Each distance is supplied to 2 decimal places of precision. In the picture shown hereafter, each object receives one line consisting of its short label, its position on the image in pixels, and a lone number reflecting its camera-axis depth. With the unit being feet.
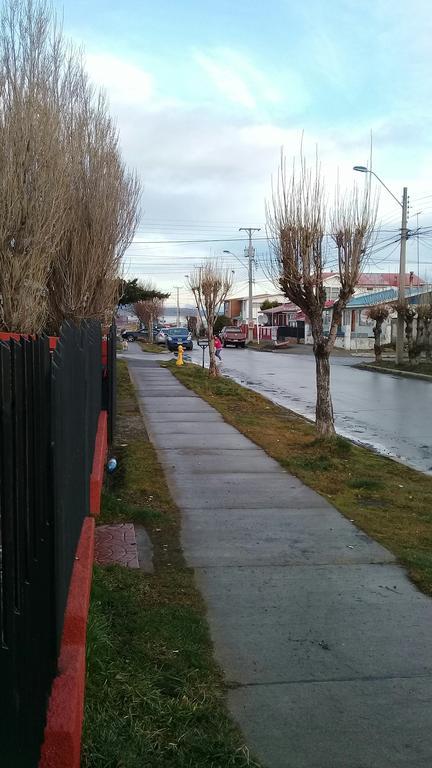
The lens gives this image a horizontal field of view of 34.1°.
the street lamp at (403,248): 102.53
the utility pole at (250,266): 220.02
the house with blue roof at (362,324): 175.52
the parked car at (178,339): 157.48
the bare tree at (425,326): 101.22
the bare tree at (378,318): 114.11
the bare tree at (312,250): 31.76
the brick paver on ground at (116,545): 16.83
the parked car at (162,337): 183.99
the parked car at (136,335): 233.19
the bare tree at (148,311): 220.84
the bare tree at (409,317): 104.01
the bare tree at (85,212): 39.88
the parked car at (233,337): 190.60
